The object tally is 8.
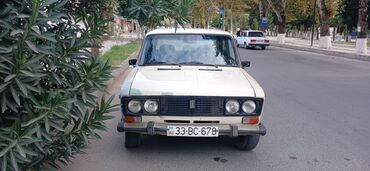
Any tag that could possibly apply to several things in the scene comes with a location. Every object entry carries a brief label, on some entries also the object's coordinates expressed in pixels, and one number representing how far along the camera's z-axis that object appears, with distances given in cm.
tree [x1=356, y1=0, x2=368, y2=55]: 2401
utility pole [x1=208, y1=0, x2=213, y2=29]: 5462
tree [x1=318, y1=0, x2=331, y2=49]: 2958
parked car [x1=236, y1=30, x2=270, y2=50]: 3200
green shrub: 270
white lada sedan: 465
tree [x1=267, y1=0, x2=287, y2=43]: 4041
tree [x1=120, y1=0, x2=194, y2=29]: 364
